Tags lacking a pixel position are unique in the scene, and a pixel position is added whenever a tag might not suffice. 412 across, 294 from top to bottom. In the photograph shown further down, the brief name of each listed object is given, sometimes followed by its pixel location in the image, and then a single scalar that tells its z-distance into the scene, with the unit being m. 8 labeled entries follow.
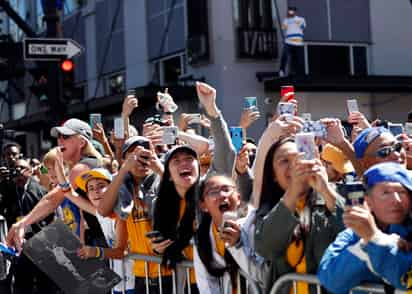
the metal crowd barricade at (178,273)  8.30
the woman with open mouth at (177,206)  8.27
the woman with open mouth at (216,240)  7.44
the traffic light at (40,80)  18.66
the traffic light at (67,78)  18.36
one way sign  17.32
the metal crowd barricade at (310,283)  5.81
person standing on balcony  28.49
